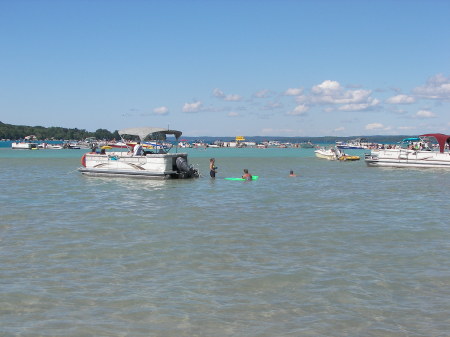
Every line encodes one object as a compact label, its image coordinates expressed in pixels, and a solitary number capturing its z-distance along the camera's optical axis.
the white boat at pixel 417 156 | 45.84
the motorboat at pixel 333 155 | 68.33
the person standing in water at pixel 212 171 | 33.94
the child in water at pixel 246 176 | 33.50
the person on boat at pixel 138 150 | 33.43
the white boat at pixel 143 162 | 32.38
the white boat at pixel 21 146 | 143.38
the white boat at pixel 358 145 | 144.12
